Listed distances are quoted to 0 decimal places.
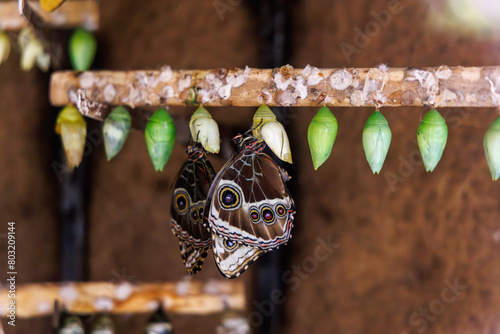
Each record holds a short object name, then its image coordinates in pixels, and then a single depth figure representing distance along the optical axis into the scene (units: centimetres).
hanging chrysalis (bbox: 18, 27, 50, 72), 77
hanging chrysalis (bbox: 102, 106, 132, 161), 62
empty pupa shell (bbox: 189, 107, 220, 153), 60
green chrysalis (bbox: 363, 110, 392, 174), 60
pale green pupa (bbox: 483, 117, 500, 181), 59
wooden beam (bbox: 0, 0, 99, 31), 80
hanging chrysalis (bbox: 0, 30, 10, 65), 73
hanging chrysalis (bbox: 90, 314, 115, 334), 76
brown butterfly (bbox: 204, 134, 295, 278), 60
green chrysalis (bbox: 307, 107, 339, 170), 60
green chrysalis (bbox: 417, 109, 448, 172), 59
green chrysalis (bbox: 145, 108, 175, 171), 61
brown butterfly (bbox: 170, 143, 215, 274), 62
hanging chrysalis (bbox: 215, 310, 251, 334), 77
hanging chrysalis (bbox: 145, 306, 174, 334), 74
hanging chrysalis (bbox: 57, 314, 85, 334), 74
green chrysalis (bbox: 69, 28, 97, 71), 77
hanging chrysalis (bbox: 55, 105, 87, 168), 62
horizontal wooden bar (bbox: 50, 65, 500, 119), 59
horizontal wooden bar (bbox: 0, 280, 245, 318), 84
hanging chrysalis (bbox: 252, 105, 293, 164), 60
